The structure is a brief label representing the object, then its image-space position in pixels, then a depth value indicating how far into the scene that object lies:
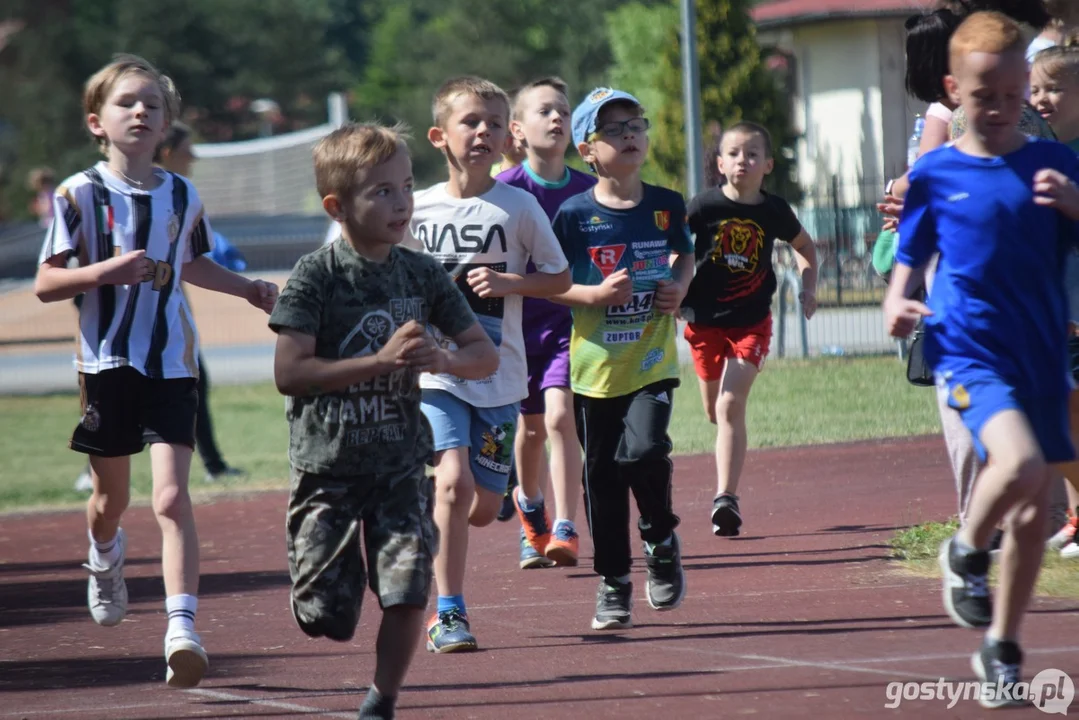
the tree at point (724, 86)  71.69
